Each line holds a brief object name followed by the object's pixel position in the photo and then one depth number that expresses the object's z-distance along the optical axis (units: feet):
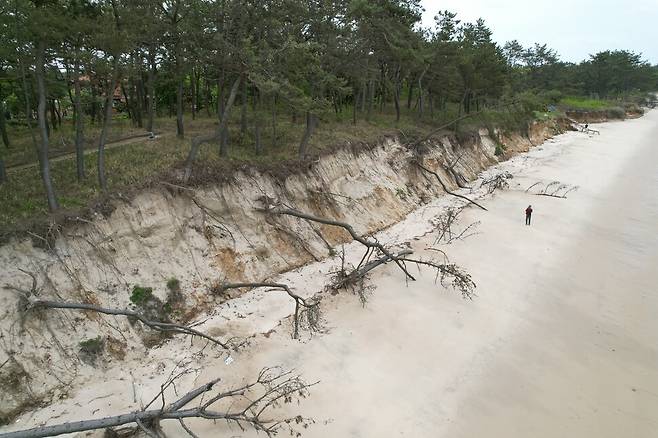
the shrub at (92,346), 35.94
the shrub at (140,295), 41.32
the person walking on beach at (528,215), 72.05
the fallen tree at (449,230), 64.55
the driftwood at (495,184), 92.80
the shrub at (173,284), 44.01
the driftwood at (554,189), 92.69
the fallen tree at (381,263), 48.52
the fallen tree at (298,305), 41.45
